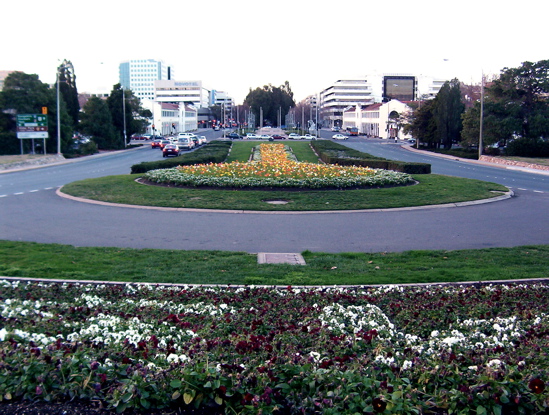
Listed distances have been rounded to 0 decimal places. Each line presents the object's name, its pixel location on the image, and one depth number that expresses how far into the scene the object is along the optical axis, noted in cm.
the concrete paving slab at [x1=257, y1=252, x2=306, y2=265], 1138
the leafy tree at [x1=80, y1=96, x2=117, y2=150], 7069
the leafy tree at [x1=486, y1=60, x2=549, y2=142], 5353
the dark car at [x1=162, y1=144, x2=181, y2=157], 5112
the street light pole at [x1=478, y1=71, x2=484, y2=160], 5169
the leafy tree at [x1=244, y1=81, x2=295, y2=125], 17000
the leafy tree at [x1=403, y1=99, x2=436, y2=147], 7269
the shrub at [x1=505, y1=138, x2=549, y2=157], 5397
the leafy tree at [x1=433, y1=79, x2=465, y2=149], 6806
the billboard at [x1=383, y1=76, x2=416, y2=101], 18812
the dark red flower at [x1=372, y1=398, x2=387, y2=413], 435
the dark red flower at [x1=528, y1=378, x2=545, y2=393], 454
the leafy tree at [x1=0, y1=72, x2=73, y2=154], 5228
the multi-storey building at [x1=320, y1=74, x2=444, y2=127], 18088
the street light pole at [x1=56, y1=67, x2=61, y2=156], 5072
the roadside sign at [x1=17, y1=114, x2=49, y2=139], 5031
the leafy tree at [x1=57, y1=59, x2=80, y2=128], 7262
